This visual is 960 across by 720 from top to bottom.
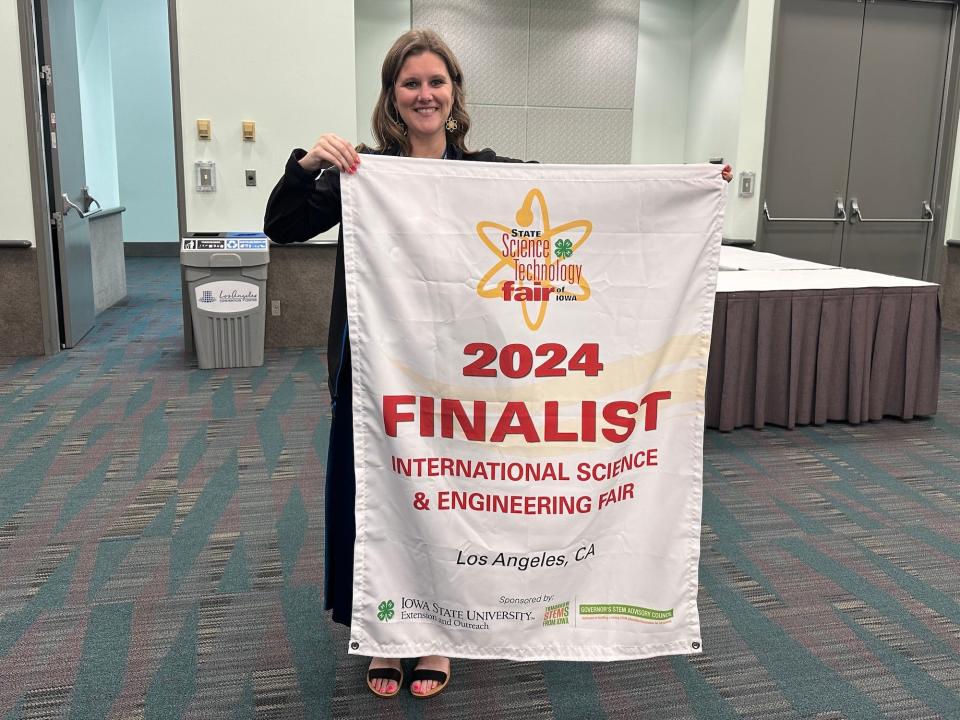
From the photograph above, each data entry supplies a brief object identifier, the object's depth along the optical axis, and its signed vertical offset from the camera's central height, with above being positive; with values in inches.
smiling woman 62.8 -0.2
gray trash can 180.9 -27.0
